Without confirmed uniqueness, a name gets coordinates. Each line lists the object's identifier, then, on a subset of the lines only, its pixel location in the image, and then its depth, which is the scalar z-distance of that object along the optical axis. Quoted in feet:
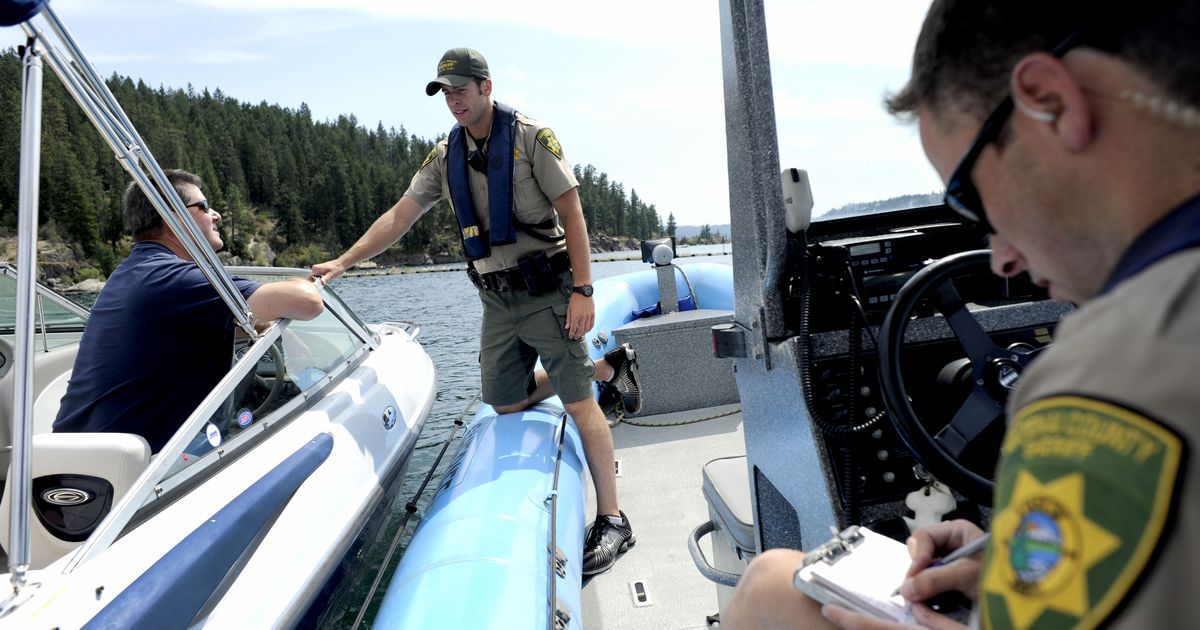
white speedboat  5.67
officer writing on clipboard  1.54
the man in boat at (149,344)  8.28
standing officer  10.23
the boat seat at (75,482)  6.77
